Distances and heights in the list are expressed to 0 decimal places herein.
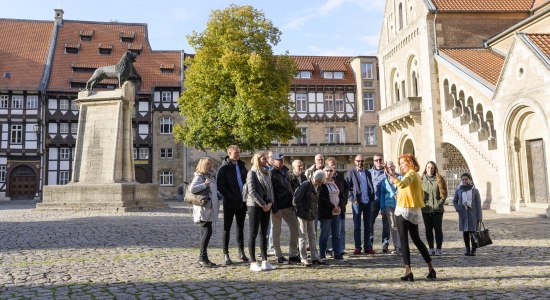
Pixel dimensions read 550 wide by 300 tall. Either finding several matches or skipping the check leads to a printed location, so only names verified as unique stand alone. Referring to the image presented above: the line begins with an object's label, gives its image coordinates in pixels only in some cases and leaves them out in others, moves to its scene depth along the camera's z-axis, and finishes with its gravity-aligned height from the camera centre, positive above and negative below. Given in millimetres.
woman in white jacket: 6695 -272
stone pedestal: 17609 +1371
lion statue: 18641 +5127
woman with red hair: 5672 -290
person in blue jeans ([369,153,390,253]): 8094 -179
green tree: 23516 +5701
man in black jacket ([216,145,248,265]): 6867 +16
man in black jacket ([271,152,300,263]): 6922 -294
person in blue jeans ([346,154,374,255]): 7973 -184
